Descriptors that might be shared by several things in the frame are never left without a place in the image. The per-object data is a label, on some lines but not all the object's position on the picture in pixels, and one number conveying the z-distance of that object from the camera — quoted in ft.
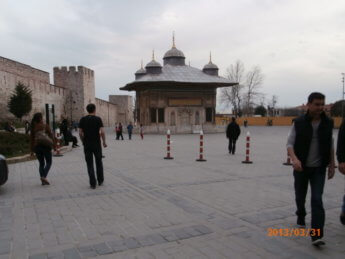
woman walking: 24.09
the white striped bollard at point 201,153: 38.88
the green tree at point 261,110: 278.24
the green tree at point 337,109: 194.39
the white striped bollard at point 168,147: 40.98
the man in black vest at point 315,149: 13.05
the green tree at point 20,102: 108.68
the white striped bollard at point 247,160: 37.56
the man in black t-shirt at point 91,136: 23.61
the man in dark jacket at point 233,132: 46.29
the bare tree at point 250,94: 222.69
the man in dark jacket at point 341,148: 13.34
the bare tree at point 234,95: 217.56
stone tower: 174.81
